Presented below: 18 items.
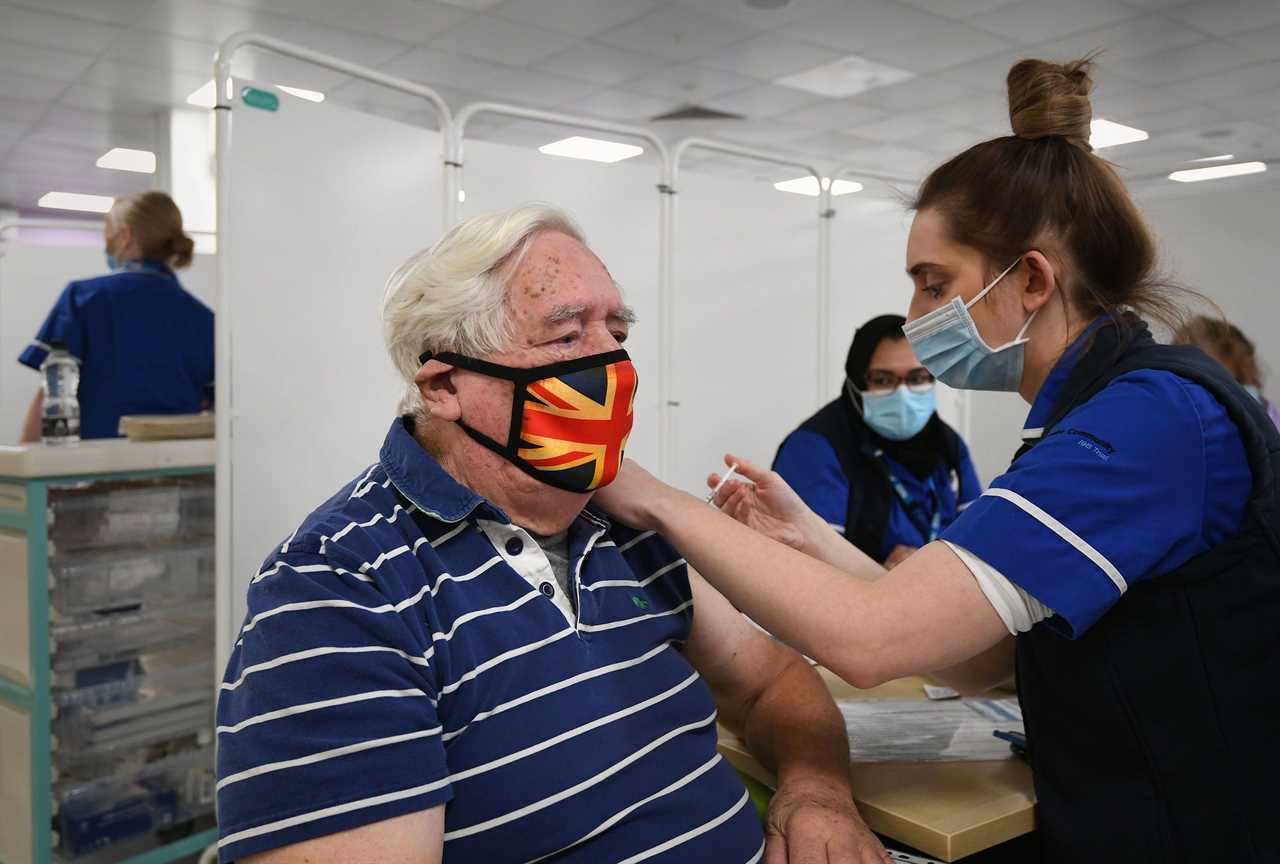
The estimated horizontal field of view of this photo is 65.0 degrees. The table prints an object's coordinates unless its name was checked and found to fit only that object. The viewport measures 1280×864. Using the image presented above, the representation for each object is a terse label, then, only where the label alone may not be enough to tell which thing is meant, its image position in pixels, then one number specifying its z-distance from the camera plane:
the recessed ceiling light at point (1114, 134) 8.15
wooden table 1.25
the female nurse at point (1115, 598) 1.11
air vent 7.62
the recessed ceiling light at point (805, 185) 9.94
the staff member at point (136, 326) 3.51
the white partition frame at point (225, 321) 2.31
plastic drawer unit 2.48
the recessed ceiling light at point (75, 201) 10.52
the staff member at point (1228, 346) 4.18
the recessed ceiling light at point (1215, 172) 9.70
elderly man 0.99
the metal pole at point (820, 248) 3.51
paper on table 1.49
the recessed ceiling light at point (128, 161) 8.45
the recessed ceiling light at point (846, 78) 6.54
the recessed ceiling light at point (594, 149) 8.64
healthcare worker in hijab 2.94
